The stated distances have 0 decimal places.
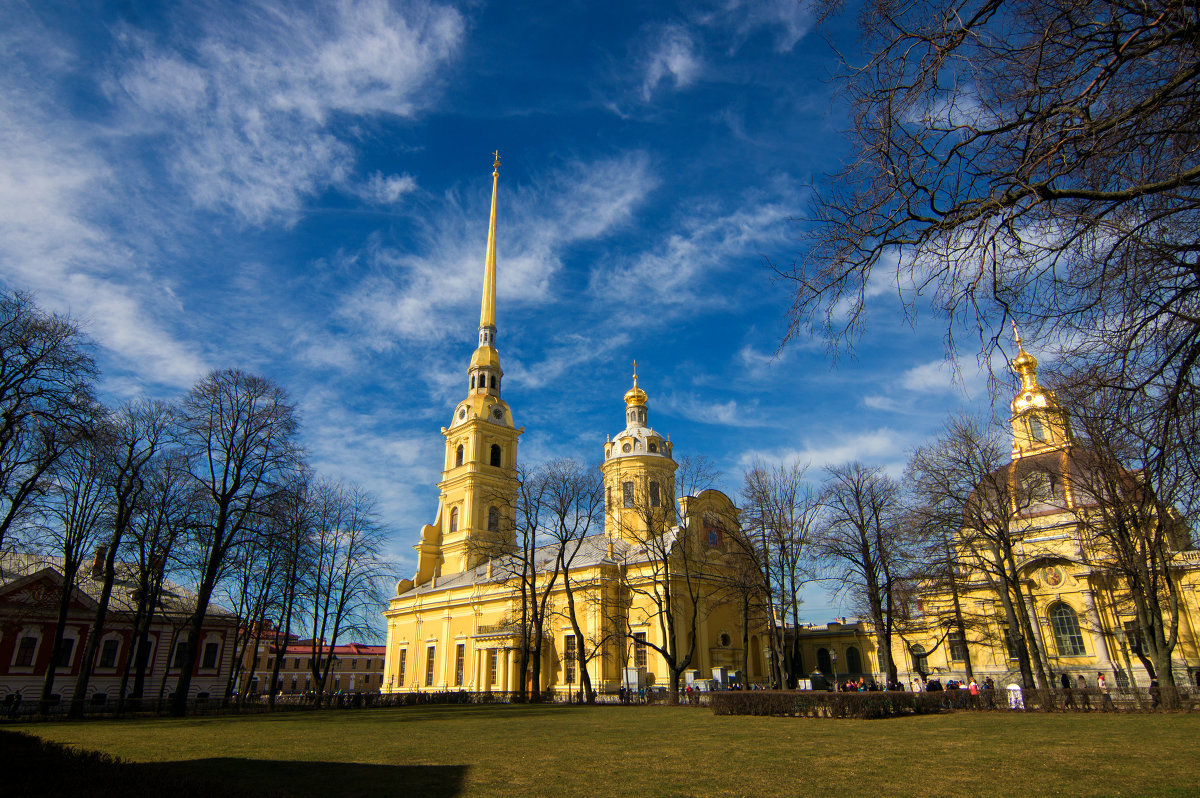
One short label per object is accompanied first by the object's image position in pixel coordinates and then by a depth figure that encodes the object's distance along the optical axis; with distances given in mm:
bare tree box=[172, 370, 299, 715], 24016
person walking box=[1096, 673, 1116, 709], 19234
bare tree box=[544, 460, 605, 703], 33406
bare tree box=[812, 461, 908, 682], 27359
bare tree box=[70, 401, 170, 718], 24516
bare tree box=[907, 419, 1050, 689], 24922
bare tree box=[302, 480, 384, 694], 31438
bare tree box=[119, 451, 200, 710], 26562
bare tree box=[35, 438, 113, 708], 23594
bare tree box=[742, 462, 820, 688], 29094
